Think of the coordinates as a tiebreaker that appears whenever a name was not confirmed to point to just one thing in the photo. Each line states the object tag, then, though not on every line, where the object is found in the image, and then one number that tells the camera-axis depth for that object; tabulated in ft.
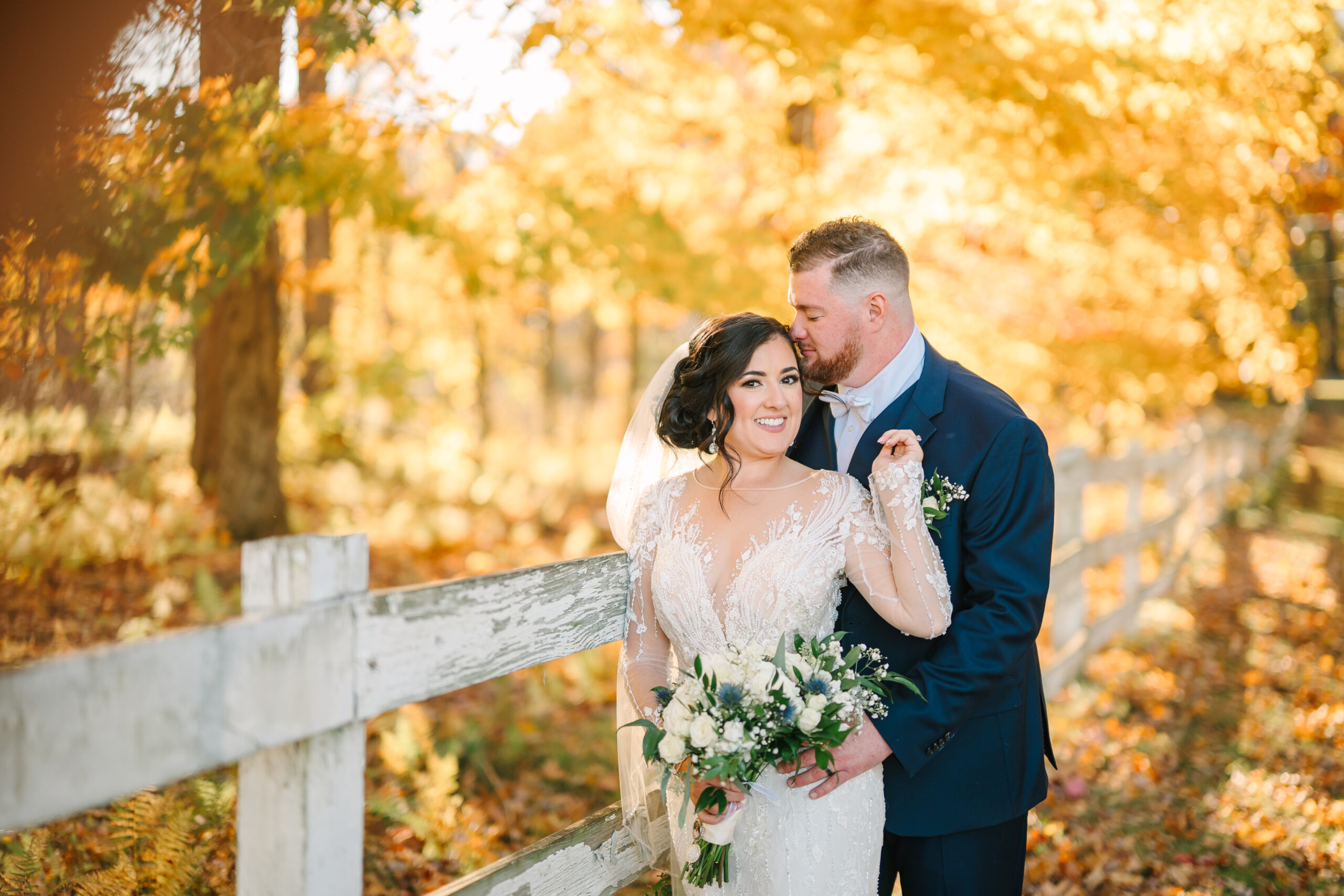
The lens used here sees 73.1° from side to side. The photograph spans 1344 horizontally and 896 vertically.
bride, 8.27
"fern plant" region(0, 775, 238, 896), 9.29
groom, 8.57
